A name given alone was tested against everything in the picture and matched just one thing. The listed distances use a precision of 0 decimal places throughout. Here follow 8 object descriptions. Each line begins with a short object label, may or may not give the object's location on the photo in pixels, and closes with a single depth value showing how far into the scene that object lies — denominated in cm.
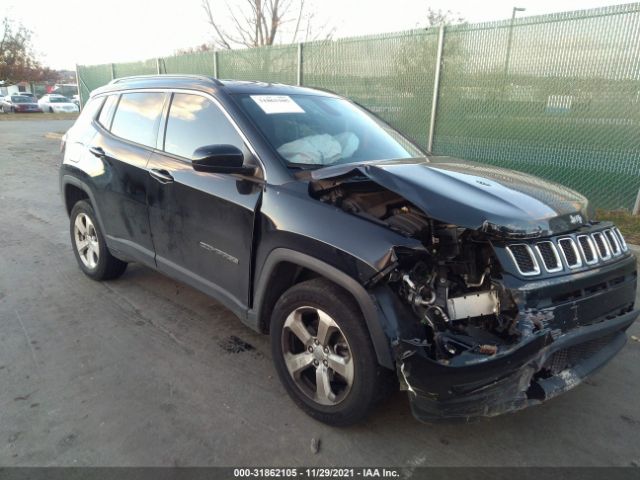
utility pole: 750
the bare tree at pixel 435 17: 2442
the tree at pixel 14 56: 3841
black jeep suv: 222
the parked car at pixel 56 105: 3612
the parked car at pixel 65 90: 4778
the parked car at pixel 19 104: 3544
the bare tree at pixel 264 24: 1775
